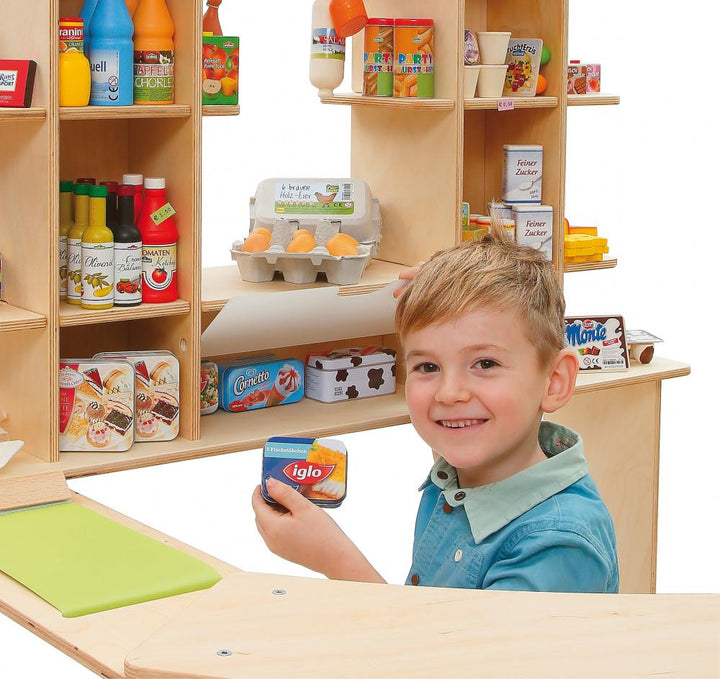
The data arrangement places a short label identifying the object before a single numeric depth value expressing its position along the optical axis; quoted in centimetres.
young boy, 360
